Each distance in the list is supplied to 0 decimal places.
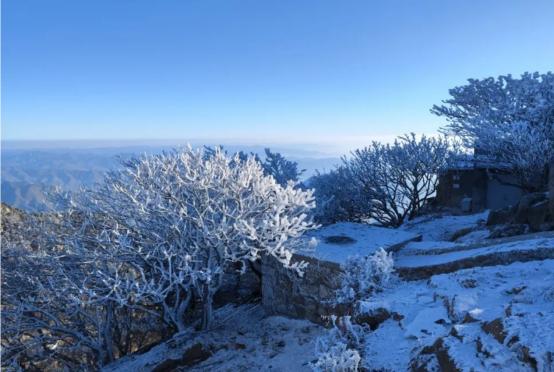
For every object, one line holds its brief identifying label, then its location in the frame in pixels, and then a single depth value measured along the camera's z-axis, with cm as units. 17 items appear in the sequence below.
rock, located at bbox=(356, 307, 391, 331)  390
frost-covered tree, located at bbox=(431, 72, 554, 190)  1212
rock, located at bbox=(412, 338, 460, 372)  263
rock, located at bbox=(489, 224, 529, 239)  773
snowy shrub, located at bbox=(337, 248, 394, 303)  485
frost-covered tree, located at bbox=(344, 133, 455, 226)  1535
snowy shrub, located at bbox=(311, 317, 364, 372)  301
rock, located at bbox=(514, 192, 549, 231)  766
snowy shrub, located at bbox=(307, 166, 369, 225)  1471
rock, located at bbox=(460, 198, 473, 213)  1381
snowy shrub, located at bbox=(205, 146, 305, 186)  1323
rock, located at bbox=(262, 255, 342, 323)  640
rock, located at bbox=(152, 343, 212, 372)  604
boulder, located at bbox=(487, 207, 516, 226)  914
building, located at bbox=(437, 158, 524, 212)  1492
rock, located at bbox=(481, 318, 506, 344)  263
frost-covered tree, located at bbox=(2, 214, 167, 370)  752
